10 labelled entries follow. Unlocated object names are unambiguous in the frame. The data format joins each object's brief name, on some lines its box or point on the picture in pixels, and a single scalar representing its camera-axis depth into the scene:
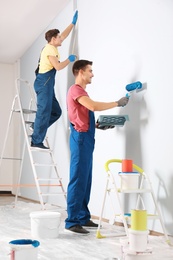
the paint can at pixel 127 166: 2.64
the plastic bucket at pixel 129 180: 2.59
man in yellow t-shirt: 3.95
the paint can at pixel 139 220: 1.58
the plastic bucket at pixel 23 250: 1.69
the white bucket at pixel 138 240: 1.61
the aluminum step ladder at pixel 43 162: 4.13
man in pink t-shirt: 2.87
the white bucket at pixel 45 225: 2.66
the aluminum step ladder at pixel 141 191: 2.55
